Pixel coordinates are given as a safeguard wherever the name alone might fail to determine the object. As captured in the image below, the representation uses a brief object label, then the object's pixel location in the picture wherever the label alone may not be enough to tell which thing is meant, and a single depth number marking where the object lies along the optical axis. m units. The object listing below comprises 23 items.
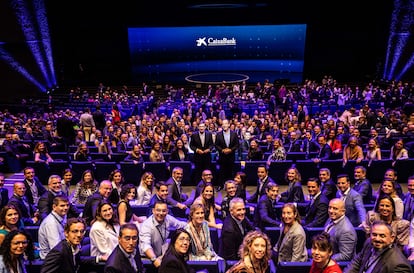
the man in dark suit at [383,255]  2.96
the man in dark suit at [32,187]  5.93
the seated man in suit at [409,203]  4.74
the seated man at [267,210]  4.86
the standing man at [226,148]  7.74
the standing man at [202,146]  7.75
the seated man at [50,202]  5.10
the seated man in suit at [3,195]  5.77
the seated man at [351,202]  4.82
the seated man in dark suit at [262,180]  5.80
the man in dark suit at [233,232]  4.02
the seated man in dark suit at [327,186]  5.39
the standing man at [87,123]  10.97
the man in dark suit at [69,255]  3.17
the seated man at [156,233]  4.01
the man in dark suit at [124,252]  3.06
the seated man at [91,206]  4.71
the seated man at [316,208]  4.80
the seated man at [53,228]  4.10
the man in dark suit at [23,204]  5.12
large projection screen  22.64
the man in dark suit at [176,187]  5.84
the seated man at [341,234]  3.83
